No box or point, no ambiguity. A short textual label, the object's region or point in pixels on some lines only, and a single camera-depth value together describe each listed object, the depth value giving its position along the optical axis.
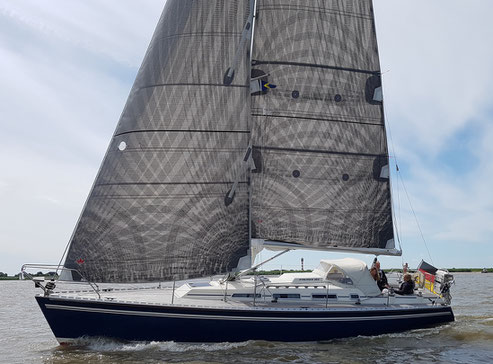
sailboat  12.70
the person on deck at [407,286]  15.10
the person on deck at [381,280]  15.57
